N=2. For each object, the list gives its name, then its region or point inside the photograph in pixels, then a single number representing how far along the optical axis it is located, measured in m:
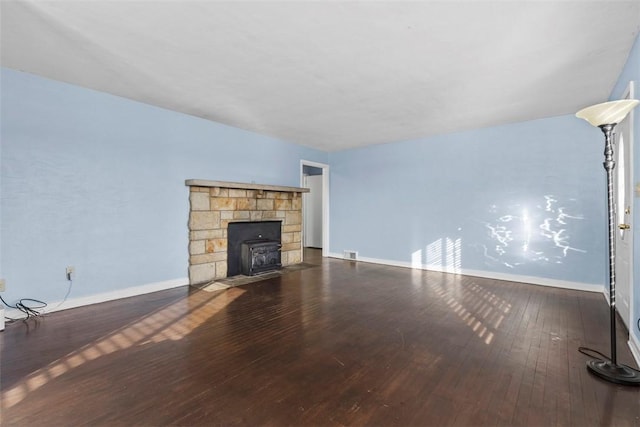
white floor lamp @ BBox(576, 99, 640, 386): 1.90
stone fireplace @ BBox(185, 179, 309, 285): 4.39
